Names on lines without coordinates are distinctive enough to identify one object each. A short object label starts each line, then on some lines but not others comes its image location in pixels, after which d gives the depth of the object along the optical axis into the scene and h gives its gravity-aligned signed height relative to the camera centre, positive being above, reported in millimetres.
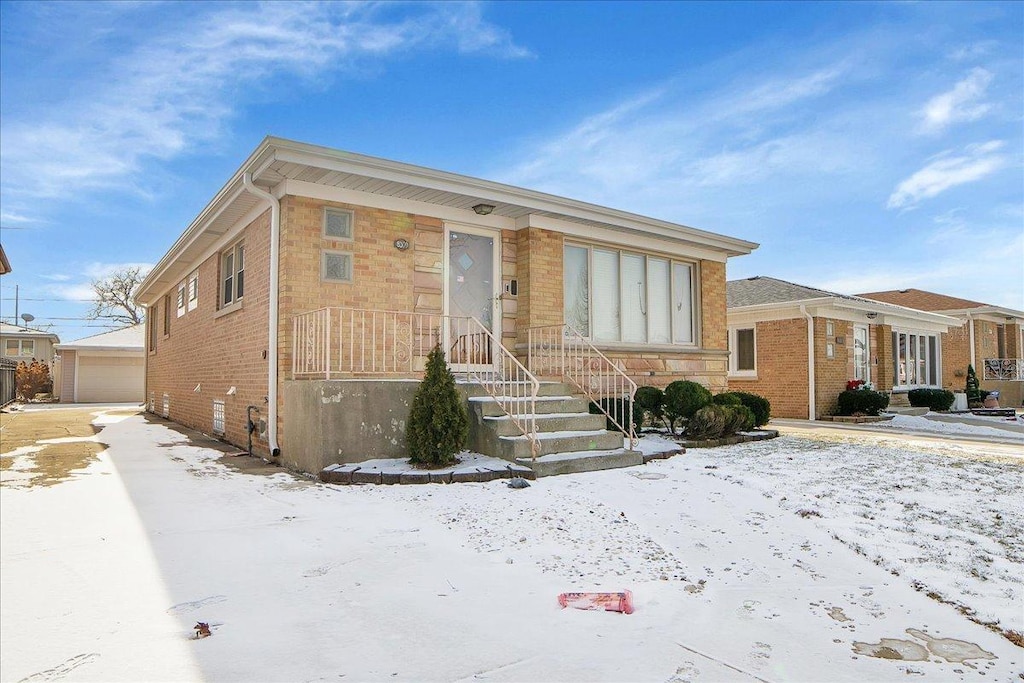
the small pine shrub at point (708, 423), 8539 -817
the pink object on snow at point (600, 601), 2904 -1154
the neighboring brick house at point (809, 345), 14836 +550
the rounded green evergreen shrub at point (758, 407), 10219 -702
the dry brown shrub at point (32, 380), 25641 -587
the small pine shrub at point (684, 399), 8719 -493
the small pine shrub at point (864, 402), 14625 -885
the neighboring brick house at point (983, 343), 21203 +852
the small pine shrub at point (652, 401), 9055 -529
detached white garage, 24812 -181
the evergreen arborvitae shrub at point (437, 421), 6074 -555
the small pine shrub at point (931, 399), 17234 -961
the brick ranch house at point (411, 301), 6773 +957
